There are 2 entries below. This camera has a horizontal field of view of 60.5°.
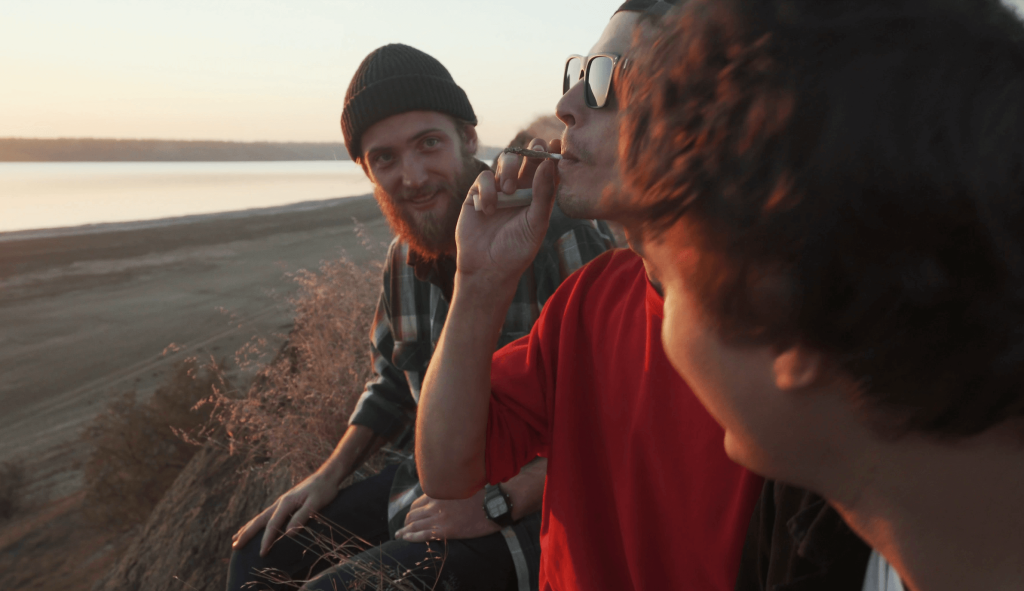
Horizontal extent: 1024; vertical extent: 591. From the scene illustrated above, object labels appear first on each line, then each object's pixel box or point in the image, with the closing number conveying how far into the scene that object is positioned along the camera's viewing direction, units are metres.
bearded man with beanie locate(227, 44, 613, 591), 0.83
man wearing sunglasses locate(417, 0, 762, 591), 0.56
